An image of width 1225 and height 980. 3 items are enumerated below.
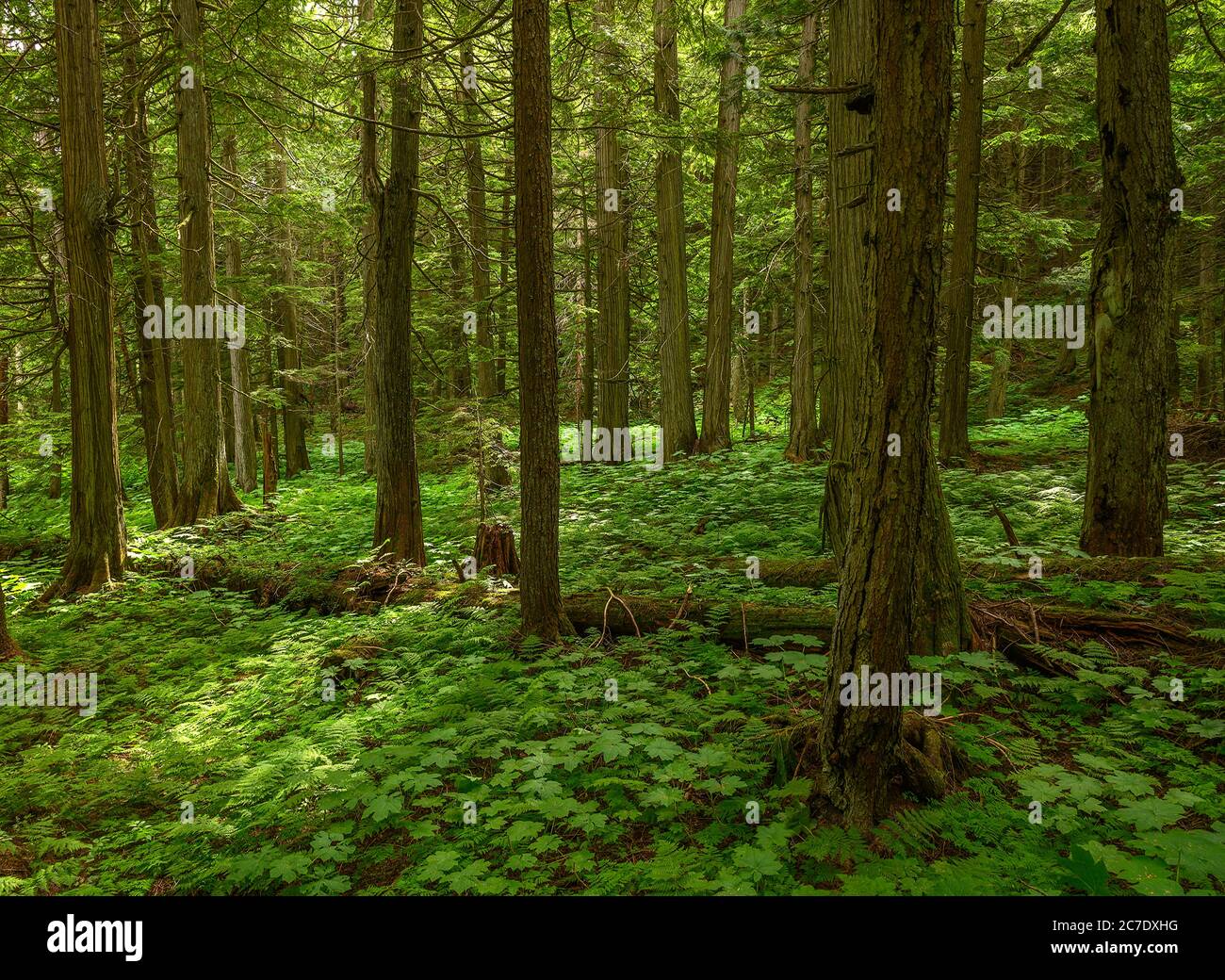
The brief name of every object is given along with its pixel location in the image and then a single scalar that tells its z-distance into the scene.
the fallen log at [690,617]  5.39
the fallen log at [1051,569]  5.75
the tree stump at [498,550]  8.04
